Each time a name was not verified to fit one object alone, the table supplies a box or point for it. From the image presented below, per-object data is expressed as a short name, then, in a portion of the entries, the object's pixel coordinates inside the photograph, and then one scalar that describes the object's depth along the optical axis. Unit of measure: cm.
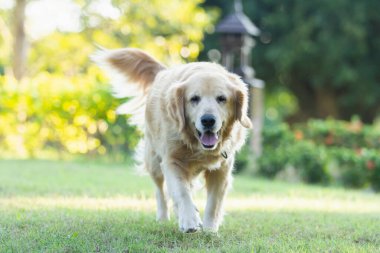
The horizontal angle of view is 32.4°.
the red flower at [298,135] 1377
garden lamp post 1444
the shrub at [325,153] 1224
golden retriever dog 539
